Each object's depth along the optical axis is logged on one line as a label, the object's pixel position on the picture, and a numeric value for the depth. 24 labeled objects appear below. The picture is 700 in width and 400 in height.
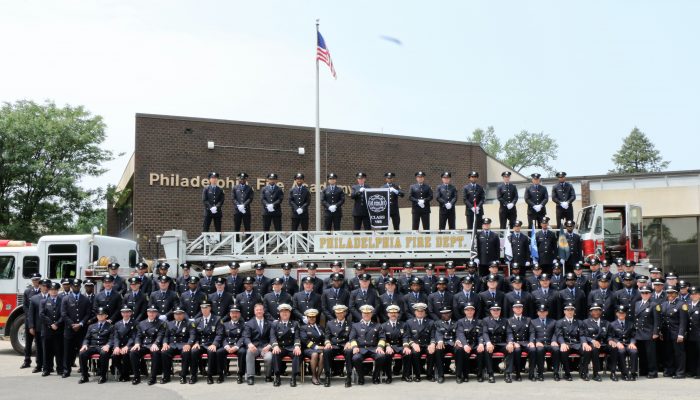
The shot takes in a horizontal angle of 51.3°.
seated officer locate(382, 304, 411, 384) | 12.51
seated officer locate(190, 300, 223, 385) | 12.52
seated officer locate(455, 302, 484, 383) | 12.52
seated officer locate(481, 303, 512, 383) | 12.83
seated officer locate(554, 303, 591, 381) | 12.59
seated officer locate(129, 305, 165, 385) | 12.58
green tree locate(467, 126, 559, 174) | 74.94
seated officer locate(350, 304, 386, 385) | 12.34
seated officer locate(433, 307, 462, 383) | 12.52
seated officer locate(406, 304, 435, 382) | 12.63
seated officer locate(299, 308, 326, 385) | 12.45
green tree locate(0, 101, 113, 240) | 25.47
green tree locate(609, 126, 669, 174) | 77.88
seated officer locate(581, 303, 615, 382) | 12.61
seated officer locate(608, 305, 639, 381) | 12.73
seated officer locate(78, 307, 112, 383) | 12.70
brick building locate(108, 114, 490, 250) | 25.17
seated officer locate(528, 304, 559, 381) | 12.59
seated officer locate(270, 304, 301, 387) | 12.34
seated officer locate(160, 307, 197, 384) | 12.63
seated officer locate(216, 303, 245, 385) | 12.59
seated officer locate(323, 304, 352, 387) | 12.30
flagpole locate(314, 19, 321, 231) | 21.37
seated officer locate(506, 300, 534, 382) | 12.59
